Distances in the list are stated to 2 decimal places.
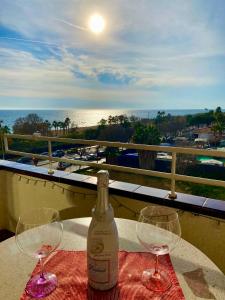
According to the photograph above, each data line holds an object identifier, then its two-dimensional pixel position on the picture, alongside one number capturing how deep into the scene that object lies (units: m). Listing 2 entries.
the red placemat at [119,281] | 0.70
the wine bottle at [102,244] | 0.66
